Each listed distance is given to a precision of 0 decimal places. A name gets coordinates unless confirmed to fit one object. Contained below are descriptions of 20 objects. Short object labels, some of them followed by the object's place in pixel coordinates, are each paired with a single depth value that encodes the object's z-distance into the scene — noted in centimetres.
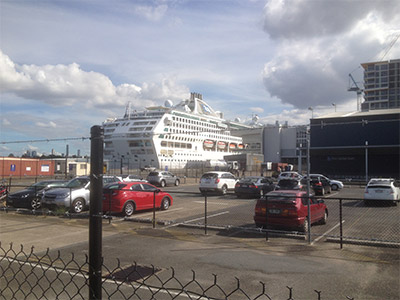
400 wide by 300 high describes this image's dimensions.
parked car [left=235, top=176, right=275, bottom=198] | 2177
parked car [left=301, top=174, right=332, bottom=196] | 2362
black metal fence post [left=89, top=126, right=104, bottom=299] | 257
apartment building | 13462
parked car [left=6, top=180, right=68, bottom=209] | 1559
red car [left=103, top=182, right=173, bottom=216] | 1362
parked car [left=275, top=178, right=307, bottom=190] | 2034
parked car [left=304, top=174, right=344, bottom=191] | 3036
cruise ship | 6462
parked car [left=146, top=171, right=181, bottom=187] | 3266
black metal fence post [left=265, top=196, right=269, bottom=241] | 1002
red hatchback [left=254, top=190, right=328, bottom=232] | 1014
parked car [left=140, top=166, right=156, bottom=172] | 5827
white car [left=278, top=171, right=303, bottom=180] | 2870
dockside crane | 12469
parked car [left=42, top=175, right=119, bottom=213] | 1448
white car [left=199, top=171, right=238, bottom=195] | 2427
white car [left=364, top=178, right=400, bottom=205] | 1836
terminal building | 4953
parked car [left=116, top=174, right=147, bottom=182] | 2444
